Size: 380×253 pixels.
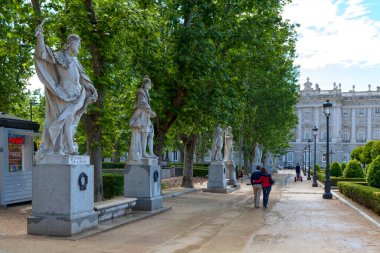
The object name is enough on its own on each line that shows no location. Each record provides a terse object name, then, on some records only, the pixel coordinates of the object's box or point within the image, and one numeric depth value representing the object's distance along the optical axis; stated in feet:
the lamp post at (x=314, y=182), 116.44
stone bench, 39.06
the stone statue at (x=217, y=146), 88.28
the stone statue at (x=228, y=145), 103.22
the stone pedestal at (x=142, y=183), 48.26
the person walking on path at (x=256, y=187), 59.37
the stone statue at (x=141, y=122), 48.62
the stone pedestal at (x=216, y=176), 84.89
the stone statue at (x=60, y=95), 32.91
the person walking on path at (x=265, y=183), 59.41
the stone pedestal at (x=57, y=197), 32.35
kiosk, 52.26
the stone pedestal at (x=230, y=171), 99.96
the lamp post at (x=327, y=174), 76.64
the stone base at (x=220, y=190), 84.02
